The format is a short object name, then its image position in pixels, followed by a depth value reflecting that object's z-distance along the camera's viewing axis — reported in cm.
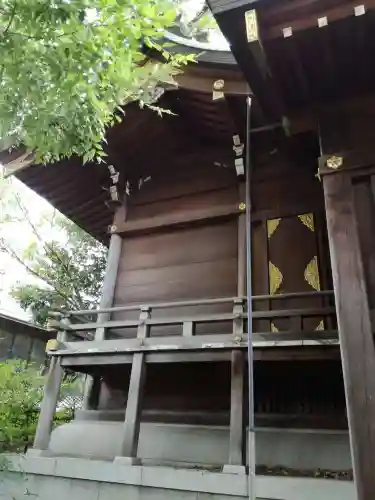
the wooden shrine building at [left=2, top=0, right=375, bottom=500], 307
